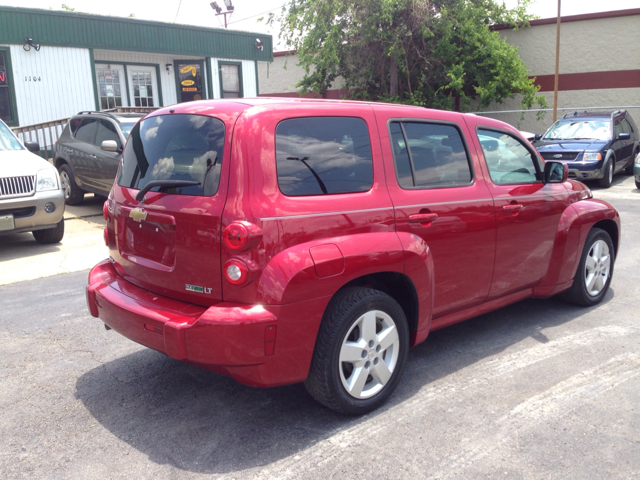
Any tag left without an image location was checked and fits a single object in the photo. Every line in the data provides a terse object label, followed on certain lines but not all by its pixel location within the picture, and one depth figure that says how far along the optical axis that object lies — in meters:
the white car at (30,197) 7.45
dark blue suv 13.43
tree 20.08
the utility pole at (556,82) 19.53
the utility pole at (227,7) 32.19
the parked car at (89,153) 10.16
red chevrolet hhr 2.95
